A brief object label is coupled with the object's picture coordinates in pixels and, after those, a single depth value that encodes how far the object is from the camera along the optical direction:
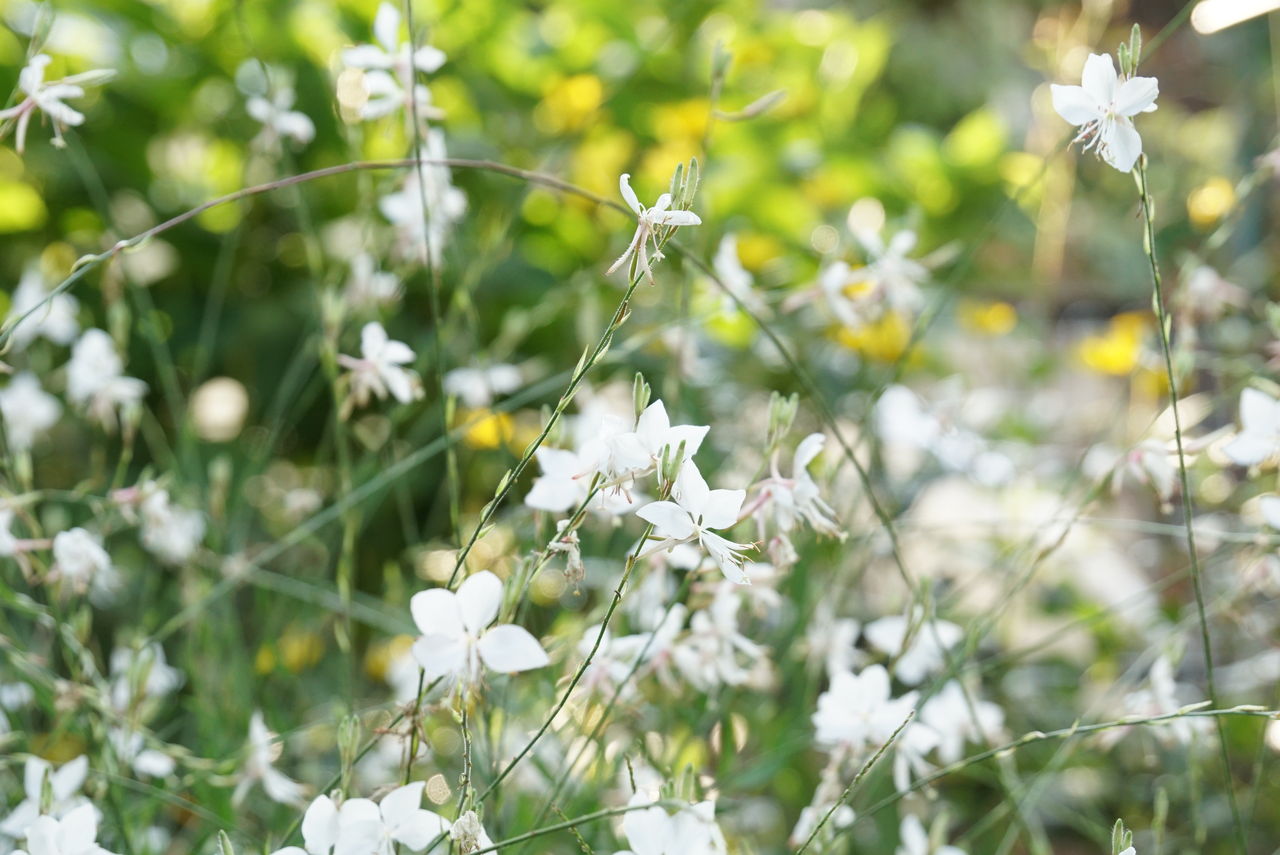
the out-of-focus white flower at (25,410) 1.03
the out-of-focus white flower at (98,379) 0.98
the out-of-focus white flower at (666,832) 0.75
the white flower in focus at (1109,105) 0.77
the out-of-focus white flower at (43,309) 1.02
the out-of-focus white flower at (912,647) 0.93
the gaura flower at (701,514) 0.73
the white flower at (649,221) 0.73
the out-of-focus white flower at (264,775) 0.88
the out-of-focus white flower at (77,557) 0.86
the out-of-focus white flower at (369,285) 0.98
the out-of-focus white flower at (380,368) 0.87
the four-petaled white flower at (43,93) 0.82
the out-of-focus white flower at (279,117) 0.95
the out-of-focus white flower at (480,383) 0.97
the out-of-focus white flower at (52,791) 0.82
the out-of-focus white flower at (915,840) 0.87
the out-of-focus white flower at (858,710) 0.85
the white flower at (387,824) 0.75
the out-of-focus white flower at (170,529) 0.89
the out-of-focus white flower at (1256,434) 0.85
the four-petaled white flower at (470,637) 0.74
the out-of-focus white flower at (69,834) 0.77
